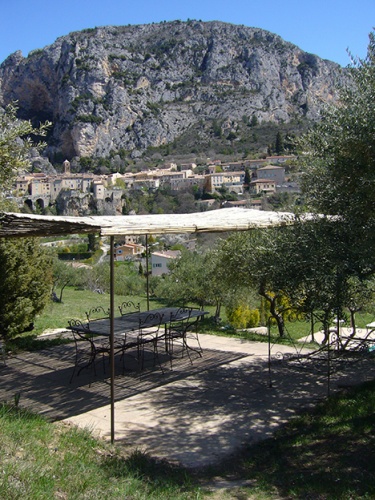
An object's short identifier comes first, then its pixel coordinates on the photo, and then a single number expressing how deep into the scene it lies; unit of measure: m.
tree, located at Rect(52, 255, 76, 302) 24.09
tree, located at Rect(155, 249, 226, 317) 11.10
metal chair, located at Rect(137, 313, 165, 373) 6.59
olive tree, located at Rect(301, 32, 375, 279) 4.25
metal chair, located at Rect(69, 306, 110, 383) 6.22
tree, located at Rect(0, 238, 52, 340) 7.49
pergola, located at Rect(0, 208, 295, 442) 4.44
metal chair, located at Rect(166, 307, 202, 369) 7.03
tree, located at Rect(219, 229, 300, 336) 4.95
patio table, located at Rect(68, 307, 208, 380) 6.26
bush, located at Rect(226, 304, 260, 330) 11.55
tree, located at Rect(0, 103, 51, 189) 4.01
